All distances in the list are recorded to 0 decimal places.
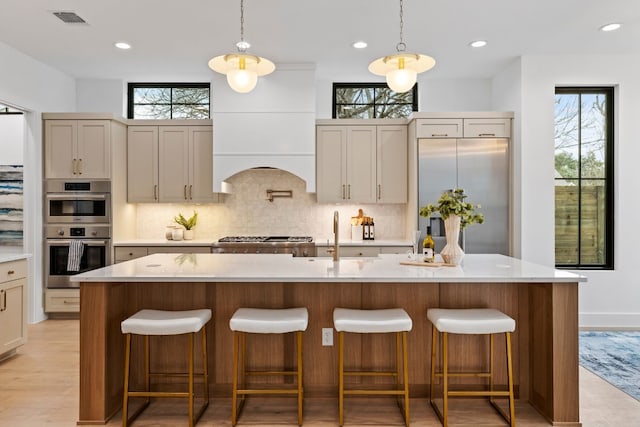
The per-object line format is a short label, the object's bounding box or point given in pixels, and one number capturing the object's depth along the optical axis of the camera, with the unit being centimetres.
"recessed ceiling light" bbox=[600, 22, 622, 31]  398
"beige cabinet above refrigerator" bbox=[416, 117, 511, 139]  491
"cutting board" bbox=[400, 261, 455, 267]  294
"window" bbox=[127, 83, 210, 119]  574
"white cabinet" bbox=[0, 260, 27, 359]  361
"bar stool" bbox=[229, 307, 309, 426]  249
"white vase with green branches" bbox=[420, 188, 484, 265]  297
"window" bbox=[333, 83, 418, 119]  568
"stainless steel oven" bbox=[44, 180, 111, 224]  502
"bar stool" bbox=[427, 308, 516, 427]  247
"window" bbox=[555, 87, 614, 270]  493
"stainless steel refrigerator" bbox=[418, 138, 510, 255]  486
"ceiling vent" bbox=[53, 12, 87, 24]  372
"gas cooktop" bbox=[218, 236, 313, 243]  500
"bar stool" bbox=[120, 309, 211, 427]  247
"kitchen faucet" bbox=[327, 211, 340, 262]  319
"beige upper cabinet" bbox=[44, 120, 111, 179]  503
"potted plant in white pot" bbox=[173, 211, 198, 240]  538
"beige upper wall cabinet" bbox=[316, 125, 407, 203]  525
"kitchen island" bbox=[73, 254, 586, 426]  281
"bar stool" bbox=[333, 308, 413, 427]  247
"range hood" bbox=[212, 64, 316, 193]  508
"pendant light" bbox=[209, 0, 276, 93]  274
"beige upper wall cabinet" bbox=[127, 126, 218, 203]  532
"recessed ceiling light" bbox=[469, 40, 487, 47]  433
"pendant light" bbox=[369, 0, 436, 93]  275
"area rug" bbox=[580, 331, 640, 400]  330
